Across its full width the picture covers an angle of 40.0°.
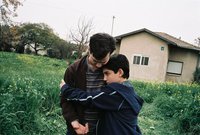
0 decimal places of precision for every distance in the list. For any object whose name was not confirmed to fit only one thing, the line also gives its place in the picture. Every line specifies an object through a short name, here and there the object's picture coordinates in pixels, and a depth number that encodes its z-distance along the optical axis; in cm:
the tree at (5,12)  2036
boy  219
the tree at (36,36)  5172
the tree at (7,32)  2090
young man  218
